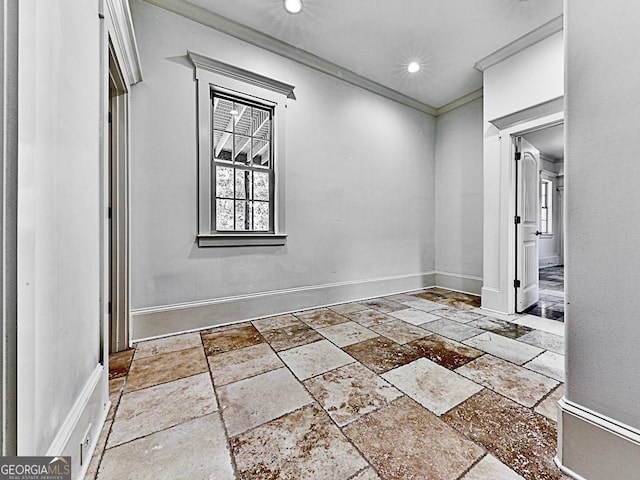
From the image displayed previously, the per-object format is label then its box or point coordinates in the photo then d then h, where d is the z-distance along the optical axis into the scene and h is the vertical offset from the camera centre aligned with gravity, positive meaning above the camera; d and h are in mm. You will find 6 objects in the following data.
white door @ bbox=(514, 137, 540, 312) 3258 +222
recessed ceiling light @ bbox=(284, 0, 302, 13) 2535 +2304
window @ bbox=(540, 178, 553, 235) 7520 +1009
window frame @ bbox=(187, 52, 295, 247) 2686 +1199
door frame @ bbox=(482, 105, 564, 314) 3195 +338
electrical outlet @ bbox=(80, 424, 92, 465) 1090 -868
